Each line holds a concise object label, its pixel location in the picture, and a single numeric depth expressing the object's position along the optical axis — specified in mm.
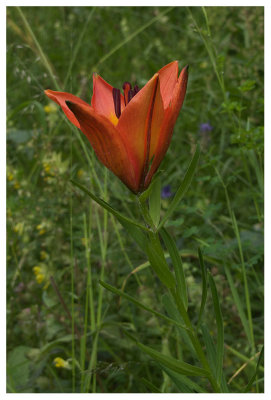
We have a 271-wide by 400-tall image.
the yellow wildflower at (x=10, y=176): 720
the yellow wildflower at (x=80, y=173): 751
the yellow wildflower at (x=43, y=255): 632
